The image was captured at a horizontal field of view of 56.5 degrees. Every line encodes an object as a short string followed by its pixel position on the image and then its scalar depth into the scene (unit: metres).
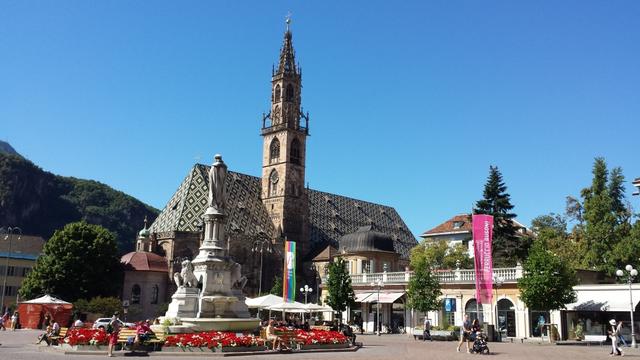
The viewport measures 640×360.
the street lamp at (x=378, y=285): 50.53
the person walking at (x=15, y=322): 49.25
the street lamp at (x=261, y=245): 82.94
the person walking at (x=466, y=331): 28.14
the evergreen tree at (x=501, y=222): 56.19
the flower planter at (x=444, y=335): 41.31
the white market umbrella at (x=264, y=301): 37.44
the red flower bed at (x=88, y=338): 24.08
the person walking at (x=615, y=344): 26.41
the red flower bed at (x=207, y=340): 23.62
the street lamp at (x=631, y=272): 32.44
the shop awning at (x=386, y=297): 54.16
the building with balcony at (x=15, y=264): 86.00
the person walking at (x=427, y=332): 41.03
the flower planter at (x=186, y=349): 23.62
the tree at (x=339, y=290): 55.19
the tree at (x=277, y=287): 71.66
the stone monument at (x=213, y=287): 27.30
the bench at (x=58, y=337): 28.14
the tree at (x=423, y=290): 47.22
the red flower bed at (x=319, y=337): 27.94
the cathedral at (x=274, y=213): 76.56
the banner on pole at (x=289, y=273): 52.31
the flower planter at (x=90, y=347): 23.92
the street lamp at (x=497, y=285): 46.00
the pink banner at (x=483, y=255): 39.28
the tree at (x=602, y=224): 53.94
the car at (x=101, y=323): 37.97
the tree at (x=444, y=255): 63.75
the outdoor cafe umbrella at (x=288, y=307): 38.19
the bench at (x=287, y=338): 26.42
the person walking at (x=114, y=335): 22.83
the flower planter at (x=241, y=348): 23.80
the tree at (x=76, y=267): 59.03
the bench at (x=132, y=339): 23.63
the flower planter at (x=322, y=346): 27.77
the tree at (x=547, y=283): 39.41
